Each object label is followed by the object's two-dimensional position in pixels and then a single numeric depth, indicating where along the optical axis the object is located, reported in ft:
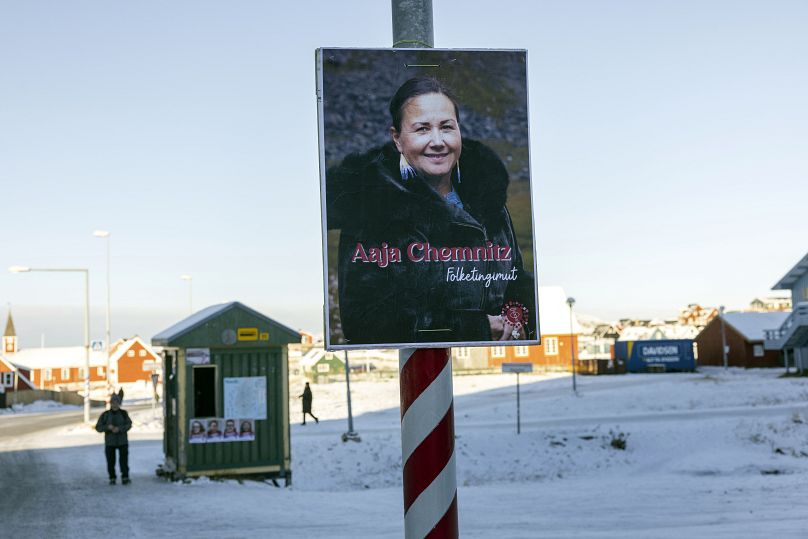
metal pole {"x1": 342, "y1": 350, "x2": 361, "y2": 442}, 76.17
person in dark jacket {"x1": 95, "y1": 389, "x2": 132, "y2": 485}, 48.88
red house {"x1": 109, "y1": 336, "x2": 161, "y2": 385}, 261.65
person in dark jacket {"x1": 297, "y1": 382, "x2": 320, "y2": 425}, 103.30
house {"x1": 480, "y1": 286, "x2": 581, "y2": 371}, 218.18
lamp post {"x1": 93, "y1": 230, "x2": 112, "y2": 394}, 120.47
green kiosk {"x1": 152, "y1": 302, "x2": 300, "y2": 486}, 51.72
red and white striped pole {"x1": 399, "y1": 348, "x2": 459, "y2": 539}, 11.60
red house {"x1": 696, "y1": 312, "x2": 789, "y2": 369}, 198.59
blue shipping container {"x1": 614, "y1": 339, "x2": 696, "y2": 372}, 197.57
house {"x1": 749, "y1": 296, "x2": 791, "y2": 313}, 443.36
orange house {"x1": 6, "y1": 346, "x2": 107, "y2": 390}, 278.87
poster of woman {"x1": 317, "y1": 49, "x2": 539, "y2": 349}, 11.69
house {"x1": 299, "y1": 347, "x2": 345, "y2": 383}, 199.00
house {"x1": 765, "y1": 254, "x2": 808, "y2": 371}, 156.54
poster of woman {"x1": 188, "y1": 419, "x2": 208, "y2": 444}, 51.57
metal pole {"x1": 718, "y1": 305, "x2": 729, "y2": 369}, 189.40
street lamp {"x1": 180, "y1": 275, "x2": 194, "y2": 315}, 162.63
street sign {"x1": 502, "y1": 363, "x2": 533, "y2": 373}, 80.69
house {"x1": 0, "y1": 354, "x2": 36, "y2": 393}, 216.13
